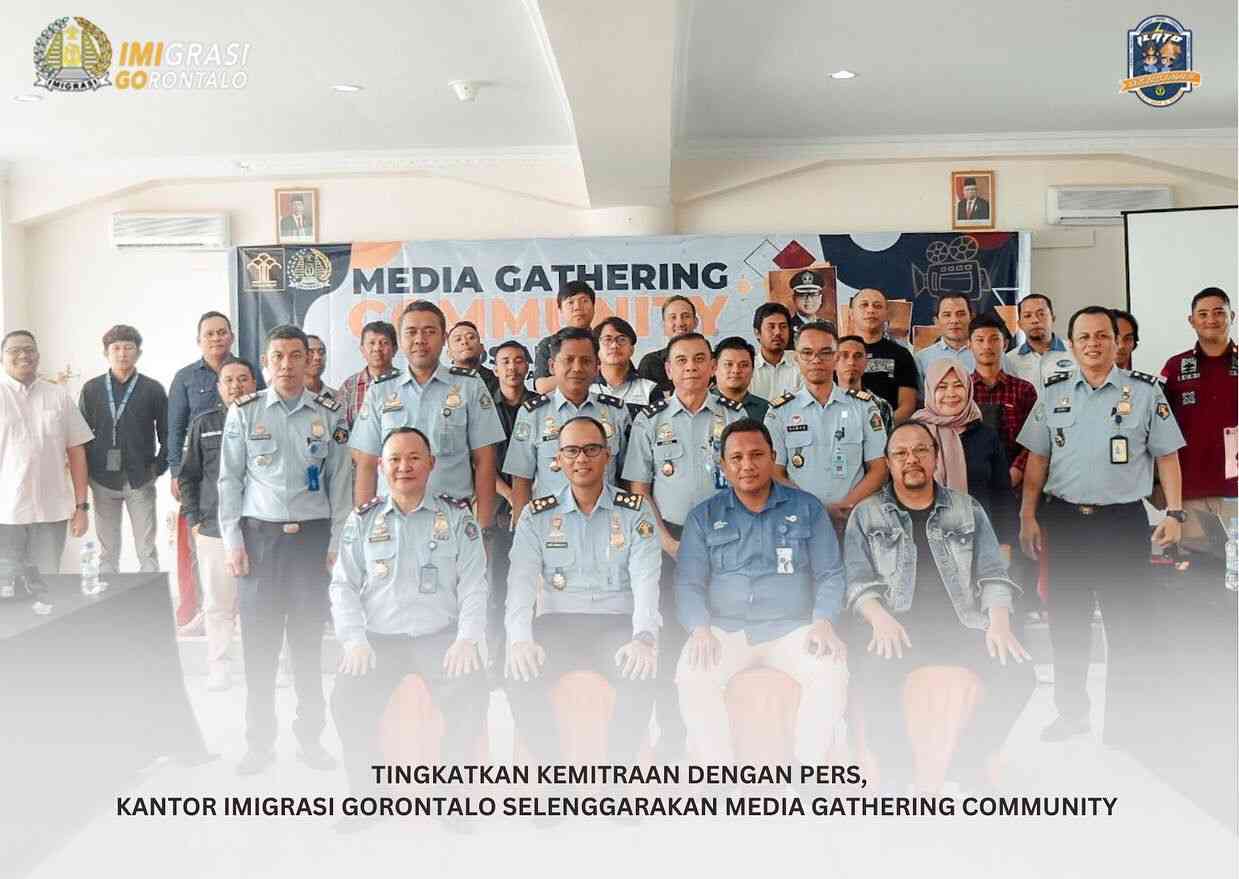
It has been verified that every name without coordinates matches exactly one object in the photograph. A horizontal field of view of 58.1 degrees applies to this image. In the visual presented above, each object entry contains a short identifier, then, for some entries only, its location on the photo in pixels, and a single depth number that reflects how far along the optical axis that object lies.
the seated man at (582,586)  3.03
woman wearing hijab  3.60
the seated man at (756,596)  3.03
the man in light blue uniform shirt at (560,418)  3.45
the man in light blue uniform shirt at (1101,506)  3.52
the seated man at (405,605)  2.98
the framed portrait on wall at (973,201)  5.11
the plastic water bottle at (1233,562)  3.16
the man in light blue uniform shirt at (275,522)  3.29
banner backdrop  5.27
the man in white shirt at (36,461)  3.55
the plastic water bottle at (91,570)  3.12
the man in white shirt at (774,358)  3.99
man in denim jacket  3.09
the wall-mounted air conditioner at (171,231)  4.95
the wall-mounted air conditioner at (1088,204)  5.16
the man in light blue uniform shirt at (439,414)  3.44
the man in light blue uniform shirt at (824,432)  3.55
